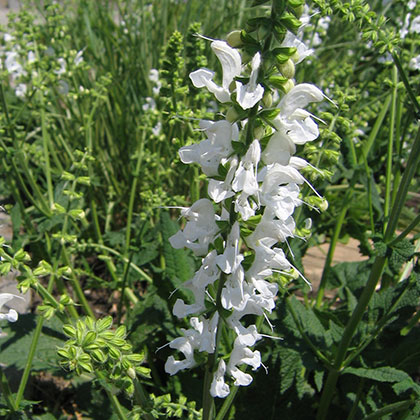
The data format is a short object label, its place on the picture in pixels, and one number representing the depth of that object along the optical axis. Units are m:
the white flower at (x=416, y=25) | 0.40
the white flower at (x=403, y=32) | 0.43
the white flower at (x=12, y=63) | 0.45
